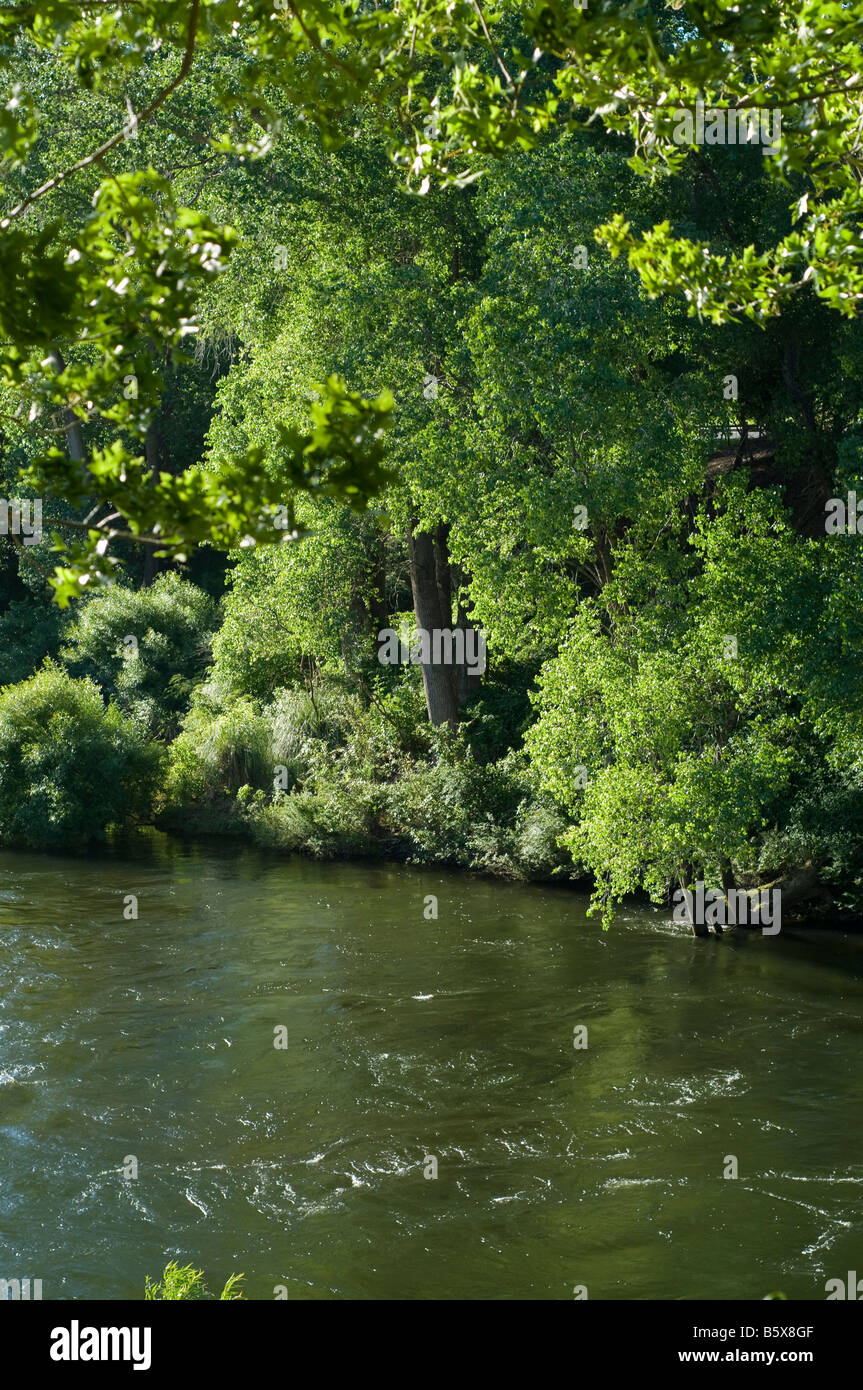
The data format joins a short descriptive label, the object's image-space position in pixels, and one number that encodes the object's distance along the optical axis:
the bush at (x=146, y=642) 27.61
